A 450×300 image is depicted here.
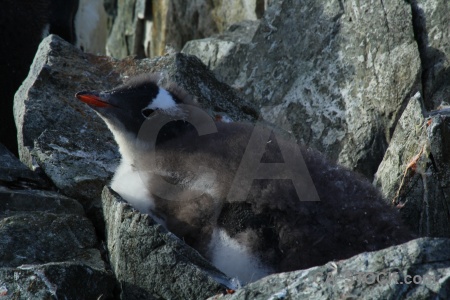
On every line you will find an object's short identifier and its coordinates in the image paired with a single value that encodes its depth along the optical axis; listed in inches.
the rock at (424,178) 445.7
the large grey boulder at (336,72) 587.5
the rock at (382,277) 295.0
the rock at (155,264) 357.4
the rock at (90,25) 837.2
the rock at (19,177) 472.7
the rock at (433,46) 583.5
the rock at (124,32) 1054.4
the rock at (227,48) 691.4
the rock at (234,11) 845.2
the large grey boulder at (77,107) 491.2
